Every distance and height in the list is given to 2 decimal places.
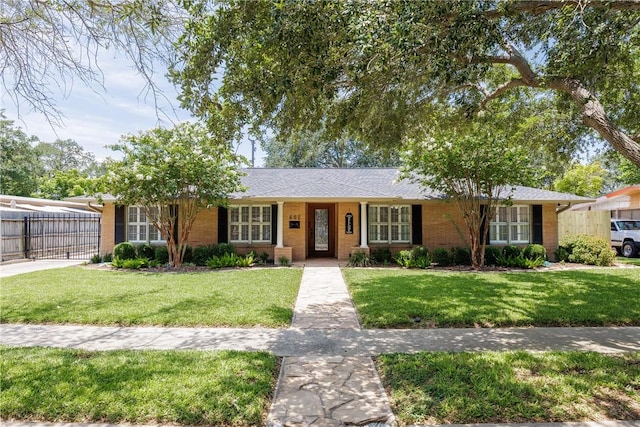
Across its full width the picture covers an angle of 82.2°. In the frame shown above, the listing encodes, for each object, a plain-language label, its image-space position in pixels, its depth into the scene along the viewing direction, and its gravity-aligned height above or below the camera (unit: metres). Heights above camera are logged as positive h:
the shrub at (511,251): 13.64 -1.03
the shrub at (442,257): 13.41 -1.23
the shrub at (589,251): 13.45 -1.05
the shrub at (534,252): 13.41 -1.05
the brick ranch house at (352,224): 14.65 +0.01
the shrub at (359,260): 13.30 -1.32
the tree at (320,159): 35.31 +6.60
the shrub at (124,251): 13.35 -0.97
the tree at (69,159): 47.73 +8.99
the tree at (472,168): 11.52 +1.81
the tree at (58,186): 33.03 +3.50
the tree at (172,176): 11.74 +1.56
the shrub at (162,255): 13.46 -1.13
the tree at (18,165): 26.19 +4.61
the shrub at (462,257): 13.59 -1.24
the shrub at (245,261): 13.00 -1.31
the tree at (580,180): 25.20 +2.99
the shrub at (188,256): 13.80 -1.20
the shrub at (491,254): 13.73 -1.16
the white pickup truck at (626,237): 17.31 -0.66
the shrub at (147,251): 13.75 -1.00
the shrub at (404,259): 13.05 -1.27
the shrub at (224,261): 12.83 -1.31
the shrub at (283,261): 13.61 -1.37
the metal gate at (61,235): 16.34 -0.54
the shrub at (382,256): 13.98 -1.24
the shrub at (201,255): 13.44 -1.13
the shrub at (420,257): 12.91 -1.20
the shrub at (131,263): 12.62 -1.33
